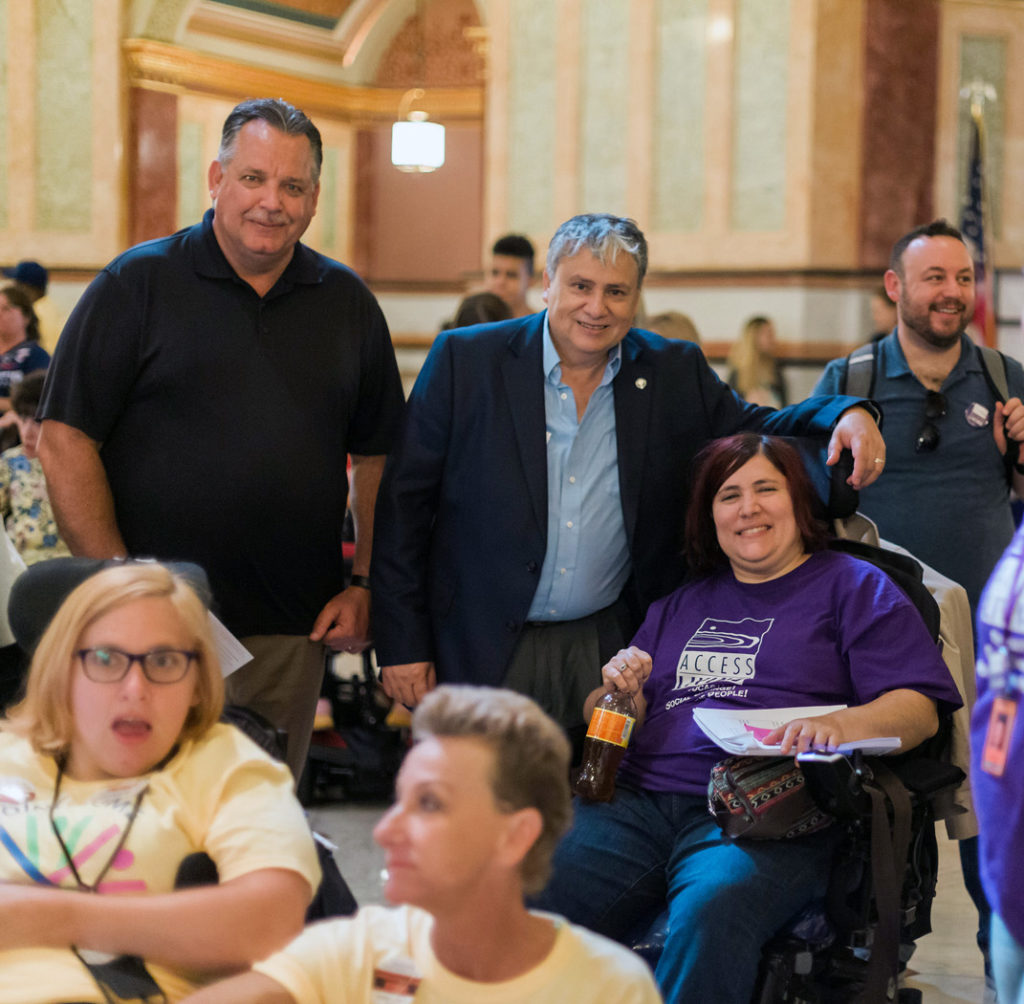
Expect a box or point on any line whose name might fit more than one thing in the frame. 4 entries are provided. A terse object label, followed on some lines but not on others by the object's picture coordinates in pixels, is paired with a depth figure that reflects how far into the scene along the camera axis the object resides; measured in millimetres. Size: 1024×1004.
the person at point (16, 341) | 6570
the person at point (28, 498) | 5078
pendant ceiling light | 10945
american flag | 8648
